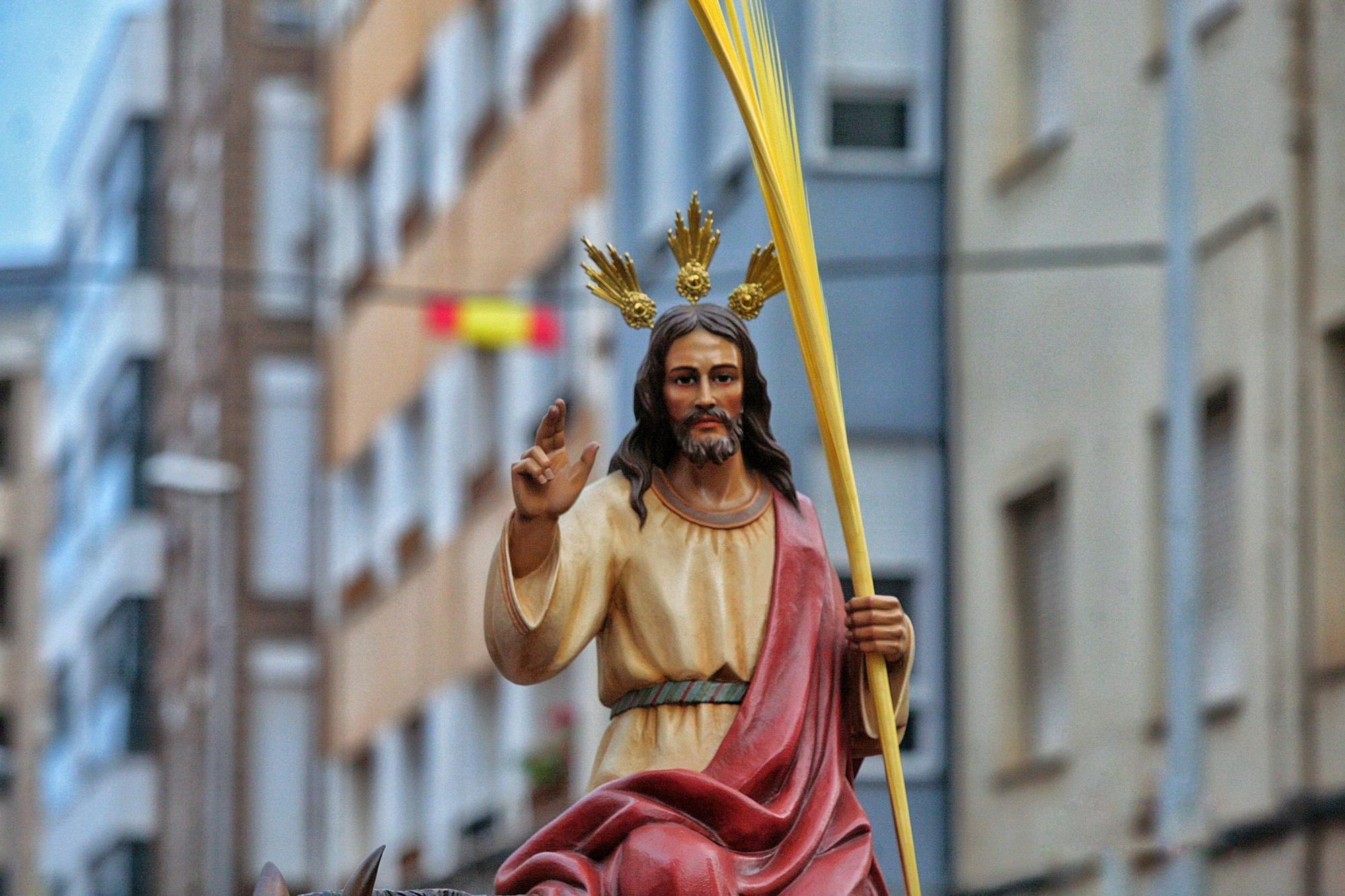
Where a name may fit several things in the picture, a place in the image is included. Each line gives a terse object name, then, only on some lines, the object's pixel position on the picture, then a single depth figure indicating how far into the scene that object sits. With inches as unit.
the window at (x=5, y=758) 1957.4
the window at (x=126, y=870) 1700.3
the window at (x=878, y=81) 991.6
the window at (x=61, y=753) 1839.3
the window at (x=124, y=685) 1742.1
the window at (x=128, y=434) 1747.0
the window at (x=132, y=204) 1806.1
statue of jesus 358.6
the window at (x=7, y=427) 1987.9
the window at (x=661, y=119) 1045.2
